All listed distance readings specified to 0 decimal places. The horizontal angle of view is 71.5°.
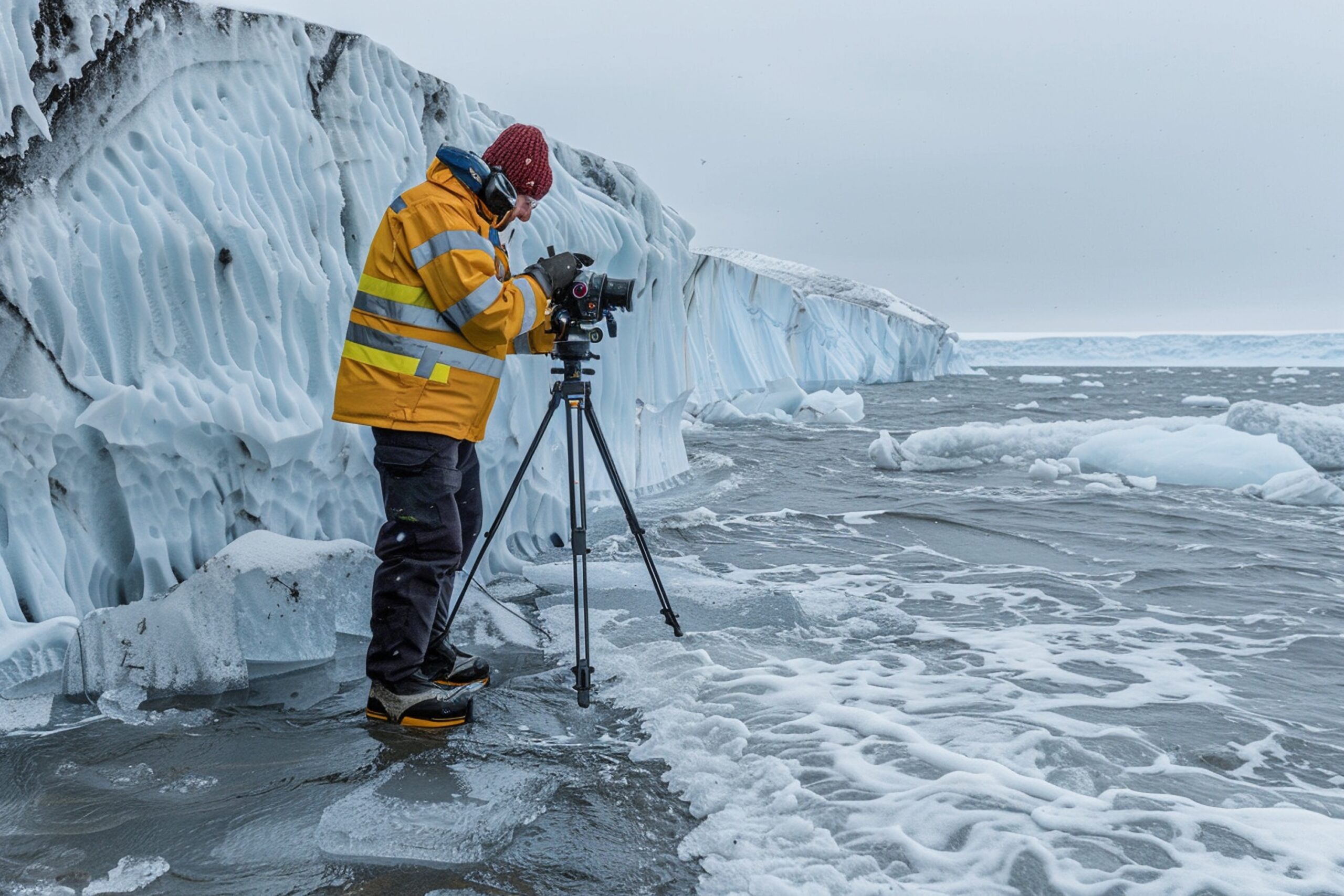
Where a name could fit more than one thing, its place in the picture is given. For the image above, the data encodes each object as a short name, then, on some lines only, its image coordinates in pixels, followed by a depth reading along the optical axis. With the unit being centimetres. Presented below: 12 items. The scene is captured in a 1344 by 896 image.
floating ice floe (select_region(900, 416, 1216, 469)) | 1186
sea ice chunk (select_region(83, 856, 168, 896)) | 195
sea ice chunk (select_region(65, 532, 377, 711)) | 315
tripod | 315
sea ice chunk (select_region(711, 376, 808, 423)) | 2089
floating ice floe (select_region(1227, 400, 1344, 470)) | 1129
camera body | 319
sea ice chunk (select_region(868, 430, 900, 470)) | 1109
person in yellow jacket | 273
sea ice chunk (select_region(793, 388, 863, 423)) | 1886
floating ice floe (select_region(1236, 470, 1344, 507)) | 847
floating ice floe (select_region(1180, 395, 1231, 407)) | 2592
